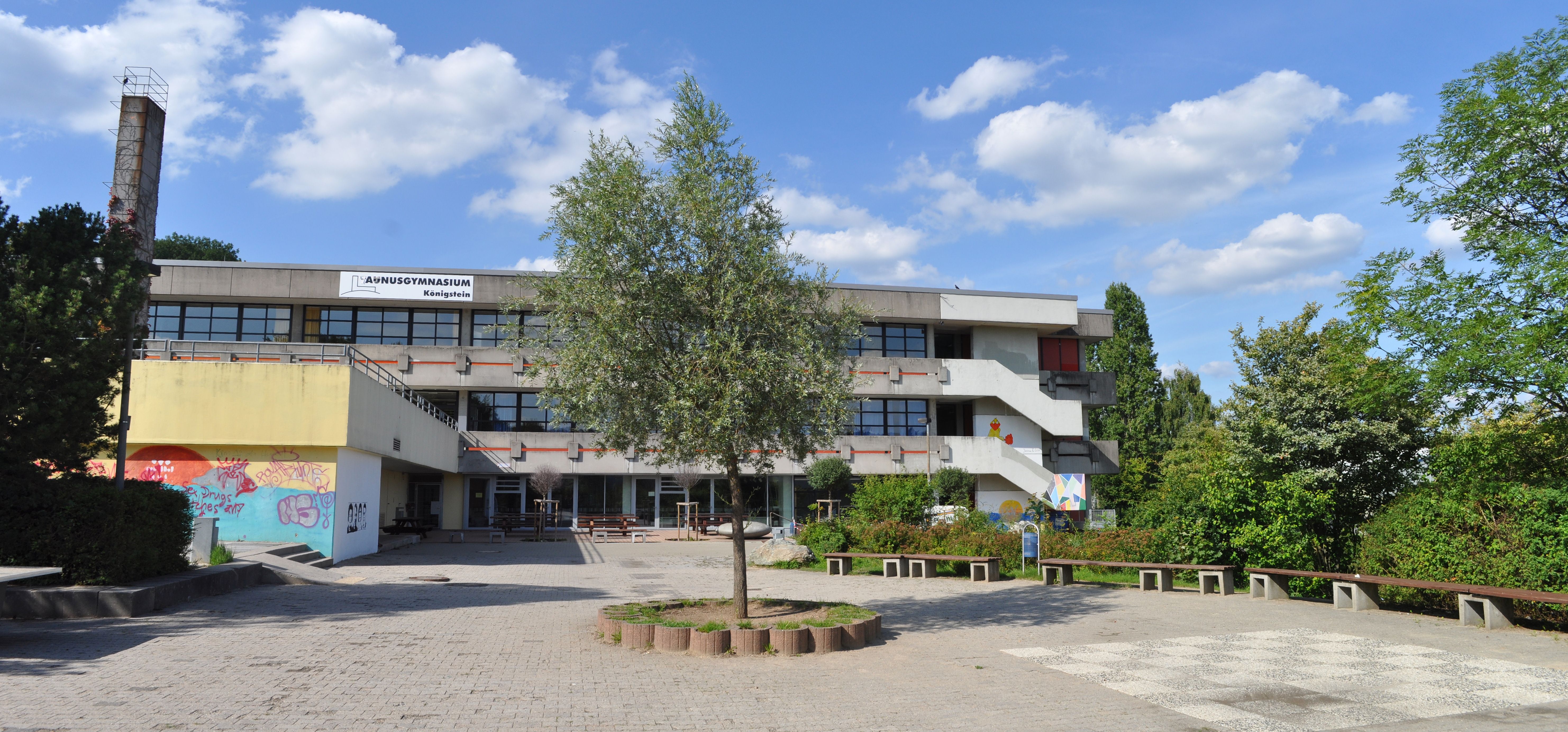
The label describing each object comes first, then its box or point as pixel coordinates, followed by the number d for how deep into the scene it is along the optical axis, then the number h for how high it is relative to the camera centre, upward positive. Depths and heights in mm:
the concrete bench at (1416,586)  10727 -1468
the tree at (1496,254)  13453 +3684
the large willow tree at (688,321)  10641 +1924
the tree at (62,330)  11875 +1970
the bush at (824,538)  22625 -1407
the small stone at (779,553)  22641 -1775
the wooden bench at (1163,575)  15203 -1617
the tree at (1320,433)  15117 +1176
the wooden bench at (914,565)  18203 -1766
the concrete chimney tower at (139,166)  16047 +5533
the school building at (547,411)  36406 +4007
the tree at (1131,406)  47406 +4108
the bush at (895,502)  24094 -523
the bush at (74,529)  11609 -646
